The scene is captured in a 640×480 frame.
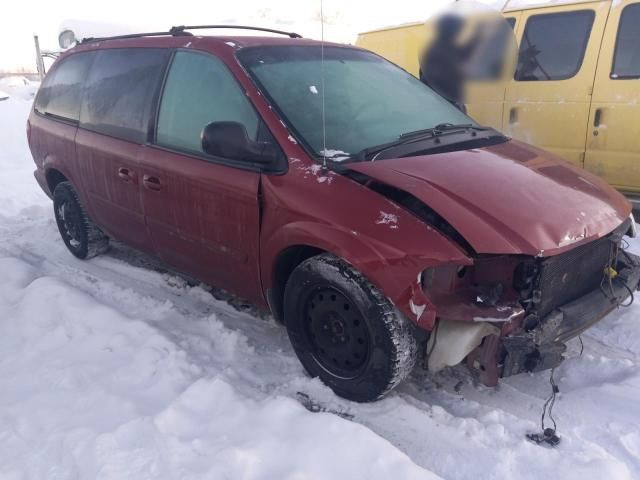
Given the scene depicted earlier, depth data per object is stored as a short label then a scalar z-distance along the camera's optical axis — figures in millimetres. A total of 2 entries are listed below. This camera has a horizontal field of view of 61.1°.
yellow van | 4988
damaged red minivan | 2381
